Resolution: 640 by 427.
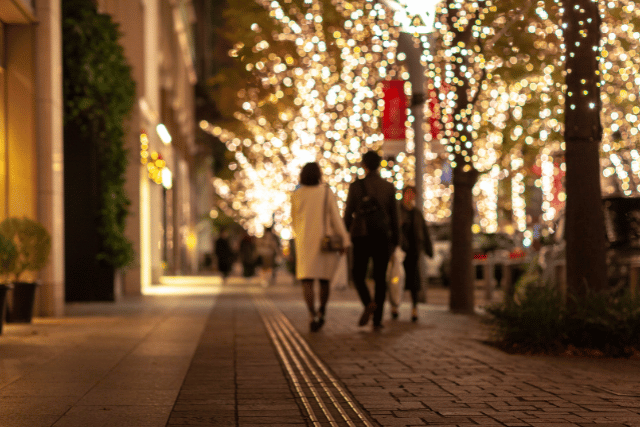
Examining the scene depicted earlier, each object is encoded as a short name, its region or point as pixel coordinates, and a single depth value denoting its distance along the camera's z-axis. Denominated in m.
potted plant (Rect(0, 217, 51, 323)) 10.99
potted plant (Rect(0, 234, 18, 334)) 10.20
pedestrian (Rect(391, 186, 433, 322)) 12.62
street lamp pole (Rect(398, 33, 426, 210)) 16.02
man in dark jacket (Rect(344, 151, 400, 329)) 10.92
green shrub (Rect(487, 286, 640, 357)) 8.12
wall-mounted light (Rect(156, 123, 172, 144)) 29.43
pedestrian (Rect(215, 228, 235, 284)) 29.08
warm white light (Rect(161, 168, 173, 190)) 27.98
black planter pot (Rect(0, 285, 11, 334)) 10.13
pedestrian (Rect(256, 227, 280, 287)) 27.03
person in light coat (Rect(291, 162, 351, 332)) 10.65
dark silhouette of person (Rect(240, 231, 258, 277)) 29.05
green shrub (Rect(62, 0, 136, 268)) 15.73
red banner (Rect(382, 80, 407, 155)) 15.84
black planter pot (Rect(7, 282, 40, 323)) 11.69
